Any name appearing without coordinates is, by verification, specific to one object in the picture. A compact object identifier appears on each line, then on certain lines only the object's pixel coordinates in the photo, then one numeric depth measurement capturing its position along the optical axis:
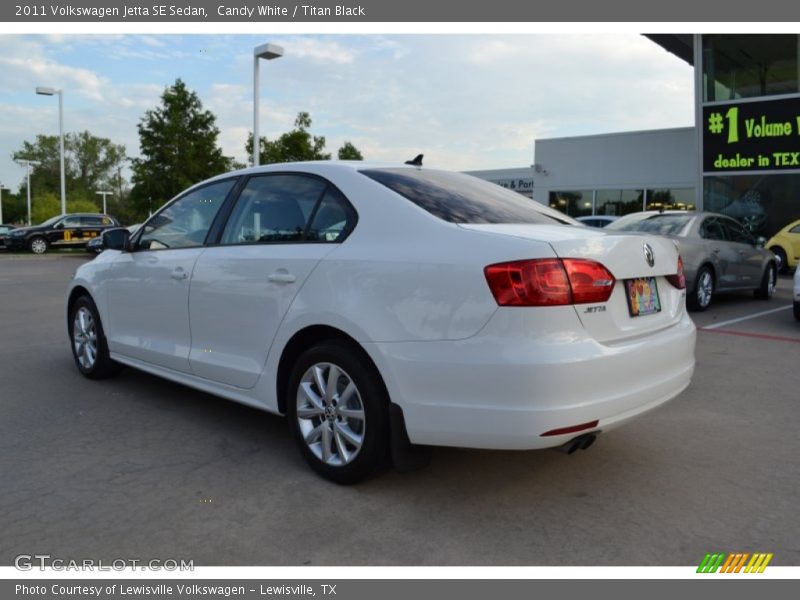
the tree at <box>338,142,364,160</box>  36.62
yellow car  16.52
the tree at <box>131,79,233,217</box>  33.69
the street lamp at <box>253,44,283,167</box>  17.16
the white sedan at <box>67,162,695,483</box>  2.98
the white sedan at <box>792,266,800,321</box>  9.01
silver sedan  9.96
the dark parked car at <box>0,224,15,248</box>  30.10
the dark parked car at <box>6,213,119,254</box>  29.02
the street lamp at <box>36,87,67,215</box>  31.00
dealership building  18.42
